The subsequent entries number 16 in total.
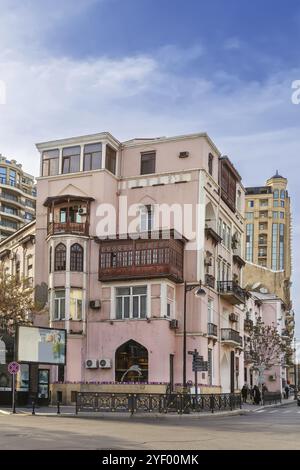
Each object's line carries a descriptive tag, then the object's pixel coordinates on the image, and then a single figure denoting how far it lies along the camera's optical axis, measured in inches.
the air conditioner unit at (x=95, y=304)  1704.0
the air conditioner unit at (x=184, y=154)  1777.8
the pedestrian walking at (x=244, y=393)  1940.0
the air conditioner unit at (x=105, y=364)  1663.4
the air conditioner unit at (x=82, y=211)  1759.8
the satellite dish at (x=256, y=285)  3331.7
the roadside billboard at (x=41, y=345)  1257.4
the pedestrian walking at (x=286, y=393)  2780.5
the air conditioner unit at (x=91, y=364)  1679.4
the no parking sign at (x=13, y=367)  1162.0
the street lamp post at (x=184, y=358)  1396.4
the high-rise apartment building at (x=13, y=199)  4055.1
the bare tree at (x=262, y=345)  2406.5
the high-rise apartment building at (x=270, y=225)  5216.5
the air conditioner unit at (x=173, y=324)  1649.2
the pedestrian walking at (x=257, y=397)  1883.6
